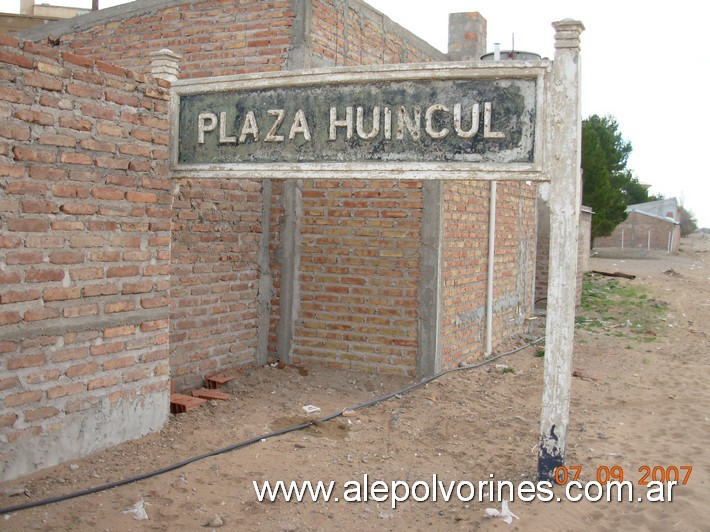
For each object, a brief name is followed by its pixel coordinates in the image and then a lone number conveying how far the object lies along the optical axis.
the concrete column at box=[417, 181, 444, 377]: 7.08
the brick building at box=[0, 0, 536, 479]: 4.20
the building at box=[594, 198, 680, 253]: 37.62
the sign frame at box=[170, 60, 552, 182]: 4.18
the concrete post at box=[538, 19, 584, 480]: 4.10
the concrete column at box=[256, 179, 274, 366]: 7.32
